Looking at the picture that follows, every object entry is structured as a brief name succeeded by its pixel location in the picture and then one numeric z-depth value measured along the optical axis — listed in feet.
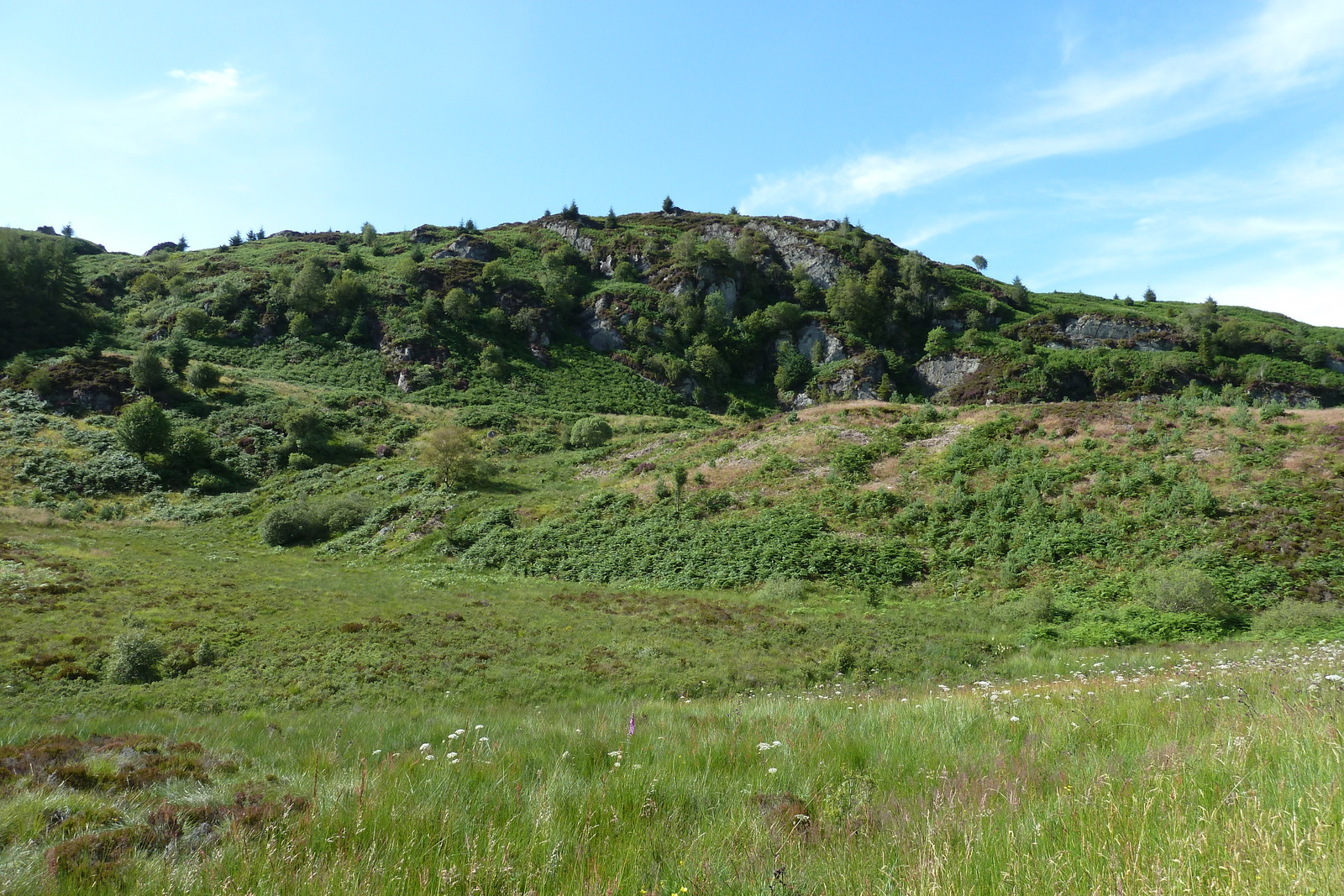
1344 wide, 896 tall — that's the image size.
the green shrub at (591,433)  164.14
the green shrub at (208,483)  147.02
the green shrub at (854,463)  104.53
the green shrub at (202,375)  188.14
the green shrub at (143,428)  151.12
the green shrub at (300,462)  157.89
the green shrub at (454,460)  131.75
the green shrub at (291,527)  115.65
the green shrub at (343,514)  121.08
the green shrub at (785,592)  72.43
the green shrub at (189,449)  153.79
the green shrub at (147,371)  180.14
